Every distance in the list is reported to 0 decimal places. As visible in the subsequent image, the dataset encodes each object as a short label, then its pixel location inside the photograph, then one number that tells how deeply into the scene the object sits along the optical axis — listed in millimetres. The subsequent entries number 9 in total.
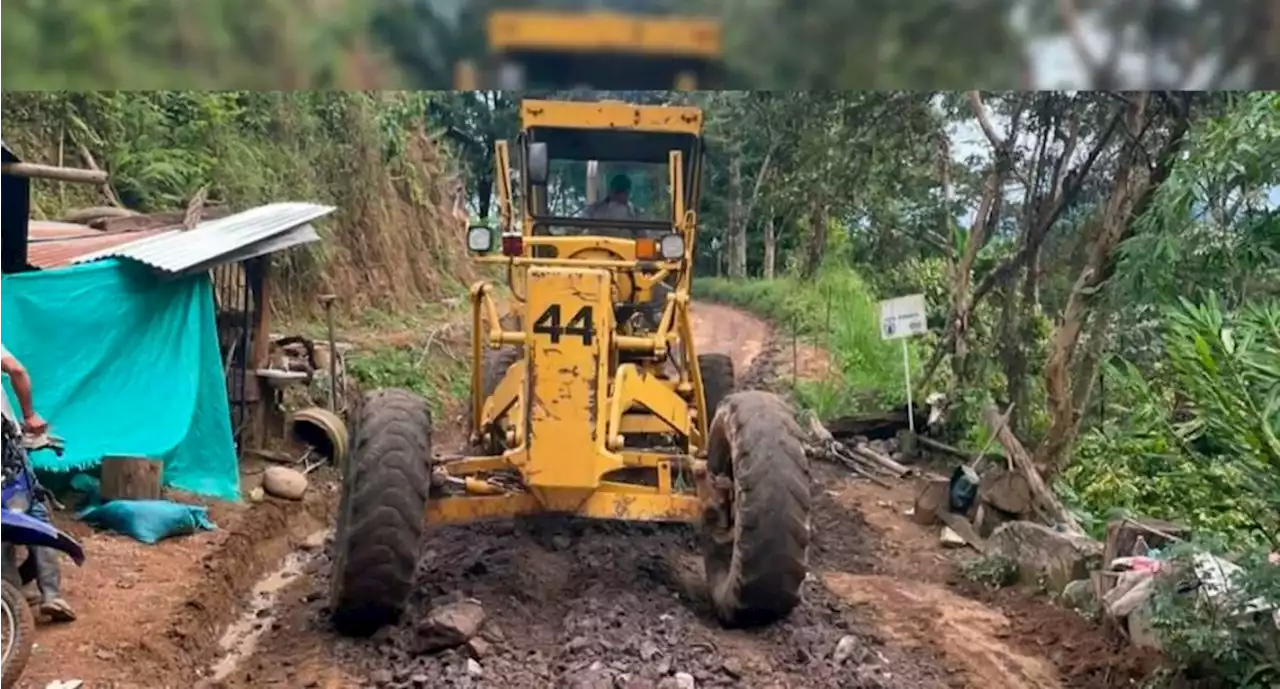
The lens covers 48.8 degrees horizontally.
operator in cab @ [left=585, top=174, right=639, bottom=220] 9938
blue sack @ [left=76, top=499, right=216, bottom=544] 9000
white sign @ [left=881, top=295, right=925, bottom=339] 14156
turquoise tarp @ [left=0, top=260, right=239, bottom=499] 9805
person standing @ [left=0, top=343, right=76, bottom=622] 6957
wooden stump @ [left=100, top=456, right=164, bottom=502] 9430
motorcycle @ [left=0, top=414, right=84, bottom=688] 5867
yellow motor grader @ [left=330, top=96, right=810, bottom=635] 6770
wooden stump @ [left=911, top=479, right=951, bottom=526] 11438
